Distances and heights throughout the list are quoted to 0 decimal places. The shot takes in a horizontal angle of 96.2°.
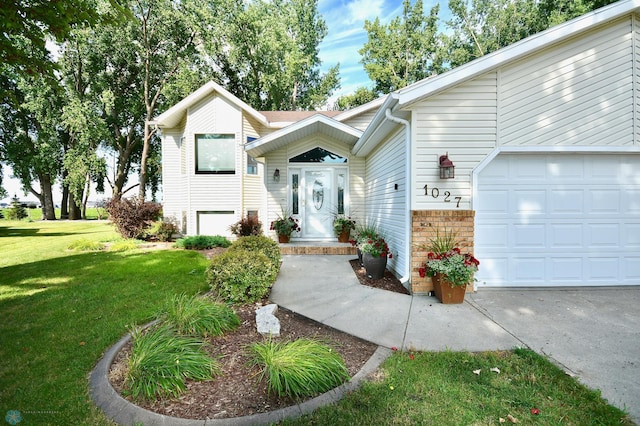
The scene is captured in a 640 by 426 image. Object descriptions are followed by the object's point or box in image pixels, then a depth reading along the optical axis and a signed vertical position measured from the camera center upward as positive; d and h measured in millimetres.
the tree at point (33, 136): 17188 +5013
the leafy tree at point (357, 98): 22375 +8790
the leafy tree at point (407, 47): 22328 +12738
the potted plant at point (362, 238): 6051 -609
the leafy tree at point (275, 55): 18062 +10435
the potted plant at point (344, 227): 8742 -529
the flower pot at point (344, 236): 8758 -803
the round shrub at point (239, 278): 3986 -946
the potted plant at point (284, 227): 8578 -514
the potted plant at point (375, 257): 5441 -918
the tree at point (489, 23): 19750 +13594
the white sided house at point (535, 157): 4520 +851
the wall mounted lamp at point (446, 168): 4430 +642
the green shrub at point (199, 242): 8765 -981
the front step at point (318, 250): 7891 -1097
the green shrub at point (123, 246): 8300 -1030
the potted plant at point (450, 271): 4121 -910
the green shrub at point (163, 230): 10109 -700
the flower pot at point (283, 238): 8602 -839
